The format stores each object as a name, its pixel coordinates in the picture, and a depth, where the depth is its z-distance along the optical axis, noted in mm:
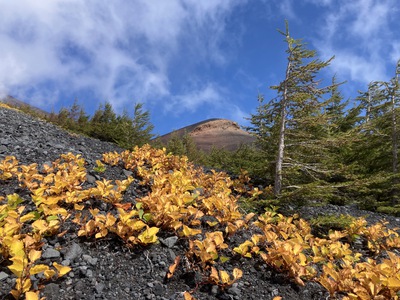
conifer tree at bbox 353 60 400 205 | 11305
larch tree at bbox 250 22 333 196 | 7430
